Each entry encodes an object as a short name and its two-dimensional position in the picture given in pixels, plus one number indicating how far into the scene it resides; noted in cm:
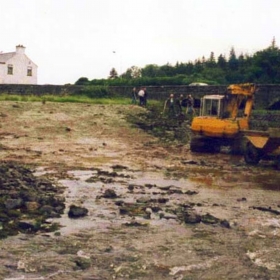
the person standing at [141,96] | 3616
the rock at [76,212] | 1190
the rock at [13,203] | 1196
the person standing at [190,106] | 3373
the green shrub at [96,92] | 4034
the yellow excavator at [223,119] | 2391
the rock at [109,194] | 1423
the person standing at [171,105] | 3447
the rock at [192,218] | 1181
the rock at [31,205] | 1203
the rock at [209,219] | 1193
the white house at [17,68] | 5903
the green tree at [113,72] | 8844
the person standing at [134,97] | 3747
